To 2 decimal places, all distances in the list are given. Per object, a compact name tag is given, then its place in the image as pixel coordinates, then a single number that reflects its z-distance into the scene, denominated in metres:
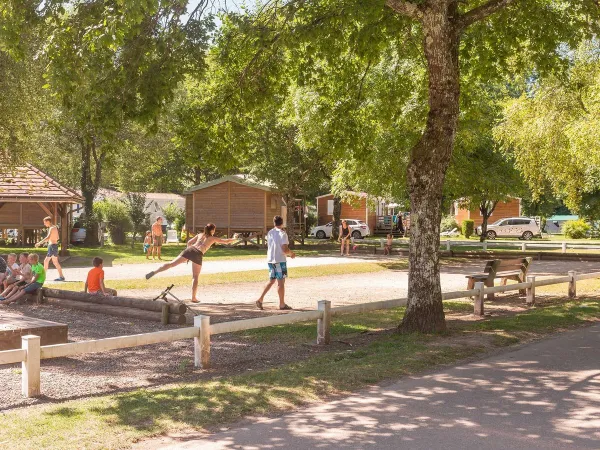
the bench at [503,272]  17.19
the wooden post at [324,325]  11.30
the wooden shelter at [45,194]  31.28
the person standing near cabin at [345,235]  35.49
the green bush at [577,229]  58.41
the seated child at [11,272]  16.91
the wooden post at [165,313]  13.31
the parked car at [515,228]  59.00
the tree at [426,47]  12.16
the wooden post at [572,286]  18.07
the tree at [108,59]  11.89
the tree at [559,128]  21.31
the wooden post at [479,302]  14.74
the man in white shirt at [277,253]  15.06
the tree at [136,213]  44.19
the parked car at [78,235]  43.66
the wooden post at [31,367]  7.93
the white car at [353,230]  55.19
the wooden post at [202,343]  9.51
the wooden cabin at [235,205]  42.81
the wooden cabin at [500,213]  66.81
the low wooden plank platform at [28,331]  10.20
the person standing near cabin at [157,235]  31.88
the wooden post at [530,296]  16.84
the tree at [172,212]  59.14
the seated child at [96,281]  15.87
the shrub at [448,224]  63.03
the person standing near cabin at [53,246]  21.52
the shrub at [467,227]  61.75
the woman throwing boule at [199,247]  15.57
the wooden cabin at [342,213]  60.59
